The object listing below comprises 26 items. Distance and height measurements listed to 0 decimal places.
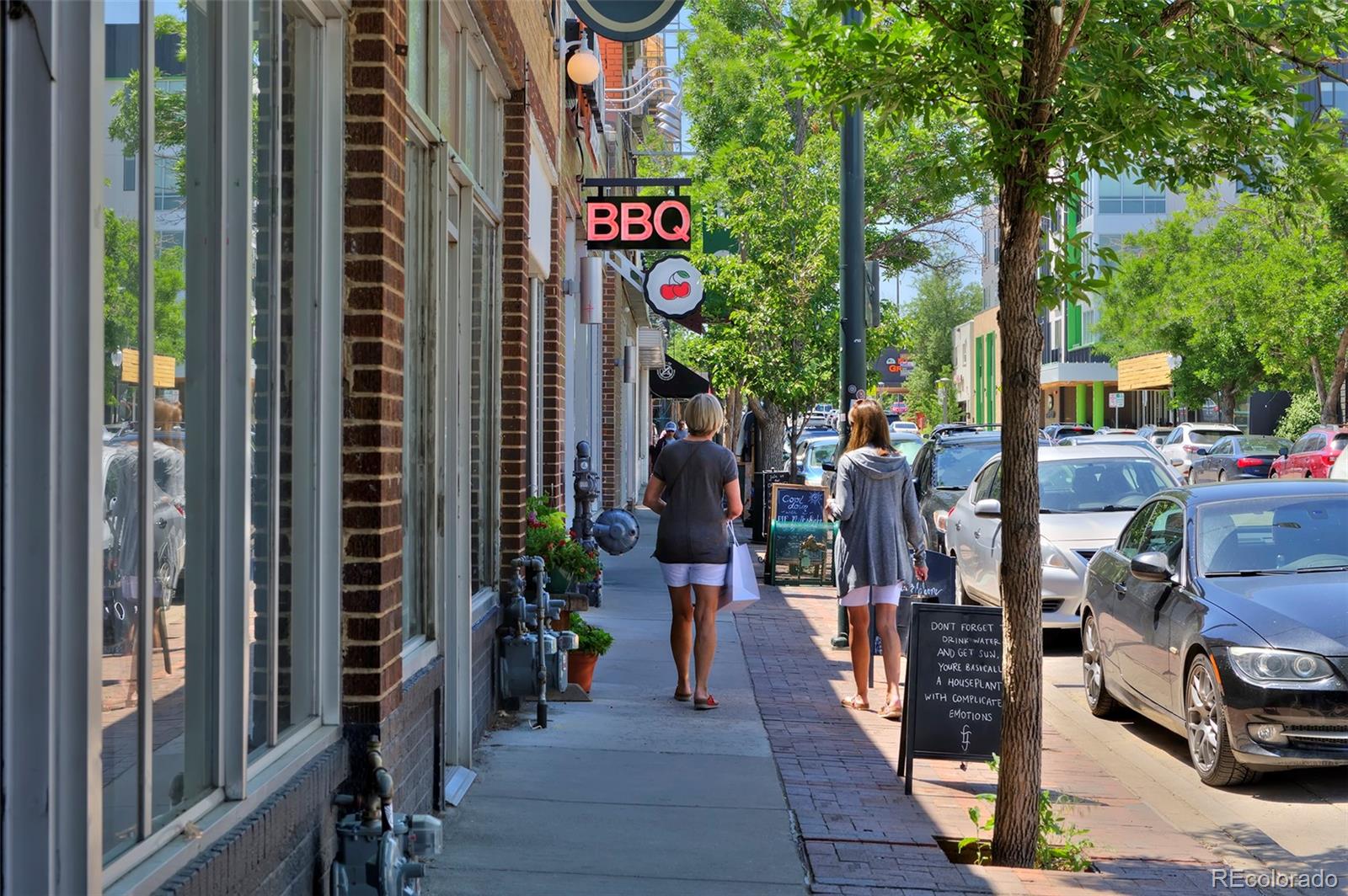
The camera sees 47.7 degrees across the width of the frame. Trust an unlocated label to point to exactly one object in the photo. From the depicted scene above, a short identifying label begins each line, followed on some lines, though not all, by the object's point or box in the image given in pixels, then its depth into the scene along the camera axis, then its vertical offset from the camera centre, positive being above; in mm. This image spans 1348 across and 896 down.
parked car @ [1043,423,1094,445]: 36031 +847
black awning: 33594 +1901
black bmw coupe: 7246 -845
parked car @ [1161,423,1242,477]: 39406 +629
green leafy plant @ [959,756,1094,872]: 6203 -1590
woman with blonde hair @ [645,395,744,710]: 9172 -297
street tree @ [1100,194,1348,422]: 41000 +4935
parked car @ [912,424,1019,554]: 16406 -27
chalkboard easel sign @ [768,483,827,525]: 16375 -404
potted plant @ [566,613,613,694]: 9375 -1140
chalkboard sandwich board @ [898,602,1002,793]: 7344 -1063
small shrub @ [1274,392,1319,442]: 46344 +1375
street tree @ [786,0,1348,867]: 5941 +1410
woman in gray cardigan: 9180 -399
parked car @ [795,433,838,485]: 25703 +183
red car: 29766 +168
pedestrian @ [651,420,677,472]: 28062 +590
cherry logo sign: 21797 +2575
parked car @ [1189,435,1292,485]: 34938 +94
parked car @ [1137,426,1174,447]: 44188 +900
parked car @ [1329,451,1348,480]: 22828 -99
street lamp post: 12602 +1614
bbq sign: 15398 +2493
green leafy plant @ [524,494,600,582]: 10430 -545
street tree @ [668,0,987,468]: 22172 +2784
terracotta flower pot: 9422 -1239
